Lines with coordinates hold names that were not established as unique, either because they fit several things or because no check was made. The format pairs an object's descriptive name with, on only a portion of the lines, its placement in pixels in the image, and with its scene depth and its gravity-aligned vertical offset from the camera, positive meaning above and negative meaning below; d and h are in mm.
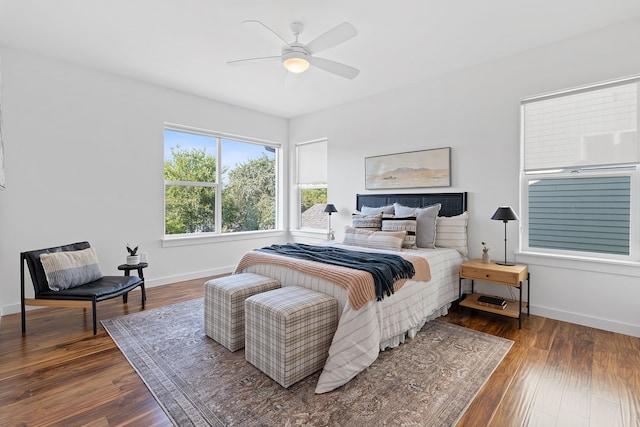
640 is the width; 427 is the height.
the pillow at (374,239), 3408 -338
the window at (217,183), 4566 +444
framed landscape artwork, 3924 +567
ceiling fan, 2359 +1379
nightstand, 2914 -670
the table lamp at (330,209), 4949 +14
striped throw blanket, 2221 -477
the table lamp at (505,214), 3032 -39
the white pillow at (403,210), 3873 +0
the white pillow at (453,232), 3594 -266
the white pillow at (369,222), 3840 -155
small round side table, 3523 -679
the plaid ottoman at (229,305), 2449 -794
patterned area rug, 1710 -1152
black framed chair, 2768 -775
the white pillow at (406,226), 3531 -197
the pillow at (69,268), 2834 -577
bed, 2057 -750
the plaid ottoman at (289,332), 1963 -835
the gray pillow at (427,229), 3572 -224
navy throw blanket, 2358 -448
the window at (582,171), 2812 +401
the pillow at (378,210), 4164 +0
